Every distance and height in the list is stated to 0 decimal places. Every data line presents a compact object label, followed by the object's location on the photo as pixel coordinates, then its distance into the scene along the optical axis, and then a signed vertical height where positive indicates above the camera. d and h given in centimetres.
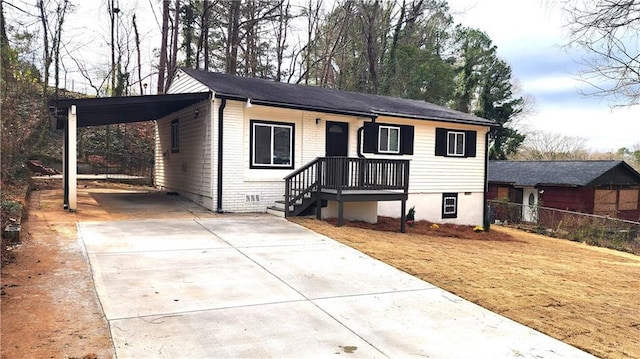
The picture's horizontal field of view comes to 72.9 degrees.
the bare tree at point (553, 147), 4019 +212
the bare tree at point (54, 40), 2033 +579
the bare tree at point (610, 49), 630 +187
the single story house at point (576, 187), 2178 -93
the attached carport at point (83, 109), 983 +129
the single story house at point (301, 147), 1122 +55
